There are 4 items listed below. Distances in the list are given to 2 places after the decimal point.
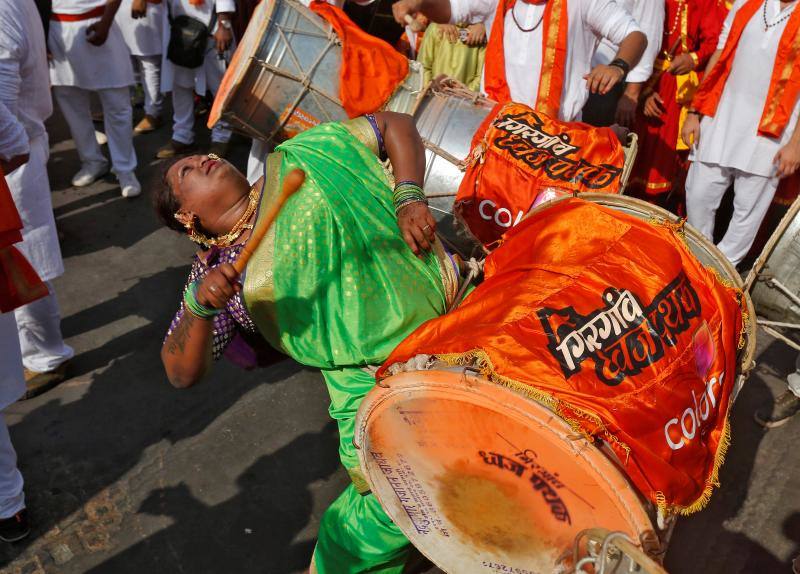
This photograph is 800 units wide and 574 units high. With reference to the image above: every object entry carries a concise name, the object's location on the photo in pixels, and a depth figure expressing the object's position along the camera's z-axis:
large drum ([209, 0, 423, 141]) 3.74
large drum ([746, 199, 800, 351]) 2.76
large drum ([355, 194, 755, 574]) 1.53
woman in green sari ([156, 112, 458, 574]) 2.10
